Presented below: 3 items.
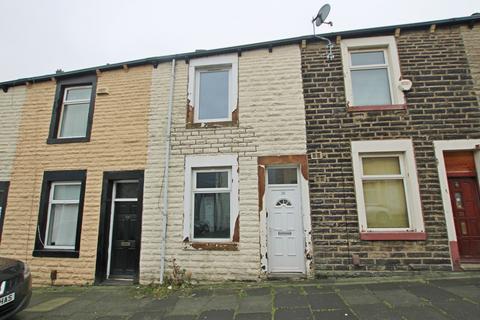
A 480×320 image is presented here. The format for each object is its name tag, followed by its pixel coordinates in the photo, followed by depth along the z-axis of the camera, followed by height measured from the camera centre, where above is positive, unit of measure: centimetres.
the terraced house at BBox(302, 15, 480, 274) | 598 +162
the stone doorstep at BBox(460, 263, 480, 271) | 580 -94
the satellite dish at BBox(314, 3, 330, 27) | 708 +514
